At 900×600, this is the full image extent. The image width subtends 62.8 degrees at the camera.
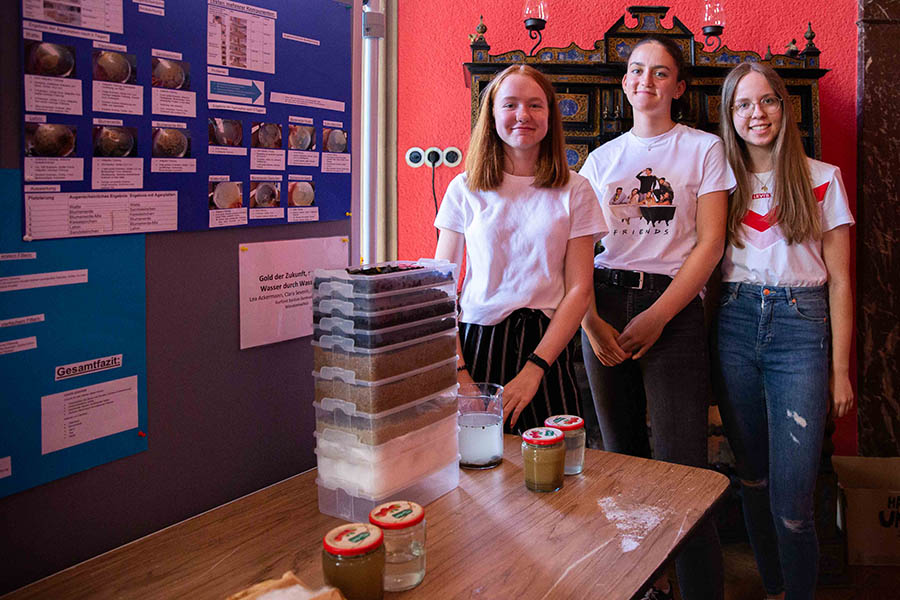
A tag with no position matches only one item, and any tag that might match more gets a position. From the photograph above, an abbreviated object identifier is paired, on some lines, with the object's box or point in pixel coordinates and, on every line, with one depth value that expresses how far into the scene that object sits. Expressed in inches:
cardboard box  108.9
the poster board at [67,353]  37.0
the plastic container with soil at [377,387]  43.9
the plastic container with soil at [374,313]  44.2
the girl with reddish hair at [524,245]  65.1
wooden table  37.4
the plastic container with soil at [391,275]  44.4
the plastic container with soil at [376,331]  44.1
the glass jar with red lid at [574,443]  51.4
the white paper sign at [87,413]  38.9
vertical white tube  68.5
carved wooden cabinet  114.7
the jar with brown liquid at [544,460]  47.8
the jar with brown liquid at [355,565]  34.4
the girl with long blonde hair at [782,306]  79.3
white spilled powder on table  41.8
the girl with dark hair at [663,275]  79.0
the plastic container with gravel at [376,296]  44.4
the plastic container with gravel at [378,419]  43.8
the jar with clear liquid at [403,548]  36.9
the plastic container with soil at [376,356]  44.1
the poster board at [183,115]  37.7
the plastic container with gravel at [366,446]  43.9
